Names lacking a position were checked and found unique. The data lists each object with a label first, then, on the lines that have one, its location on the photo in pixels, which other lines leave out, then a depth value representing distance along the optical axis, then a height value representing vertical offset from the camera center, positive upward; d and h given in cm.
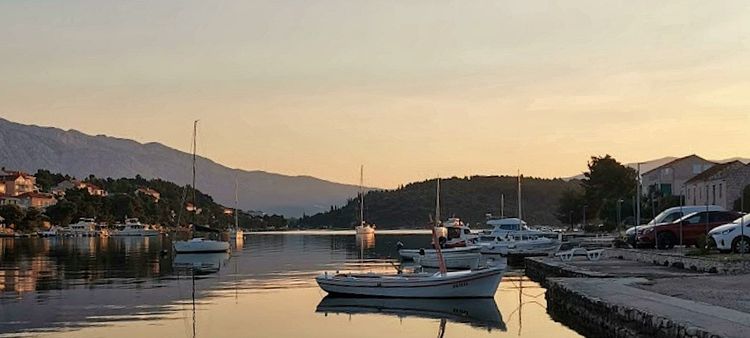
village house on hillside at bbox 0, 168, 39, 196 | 18500 +665
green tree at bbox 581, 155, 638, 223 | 10912 +405
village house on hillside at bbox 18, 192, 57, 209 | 17588 +351
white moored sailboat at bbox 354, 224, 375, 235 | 14491 -150
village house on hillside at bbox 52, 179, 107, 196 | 19238 +515
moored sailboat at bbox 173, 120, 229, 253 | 7975 -208
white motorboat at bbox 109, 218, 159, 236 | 15799 -149
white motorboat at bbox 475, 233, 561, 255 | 6650 -173
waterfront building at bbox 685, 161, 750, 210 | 7562 +272
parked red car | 4294 -36
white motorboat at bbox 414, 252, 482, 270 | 5369 -213
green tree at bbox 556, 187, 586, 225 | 12269 +161
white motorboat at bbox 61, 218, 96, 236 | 14938 -125
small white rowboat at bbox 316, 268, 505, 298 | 3441 -221
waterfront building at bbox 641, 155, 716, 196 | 11019 +519
